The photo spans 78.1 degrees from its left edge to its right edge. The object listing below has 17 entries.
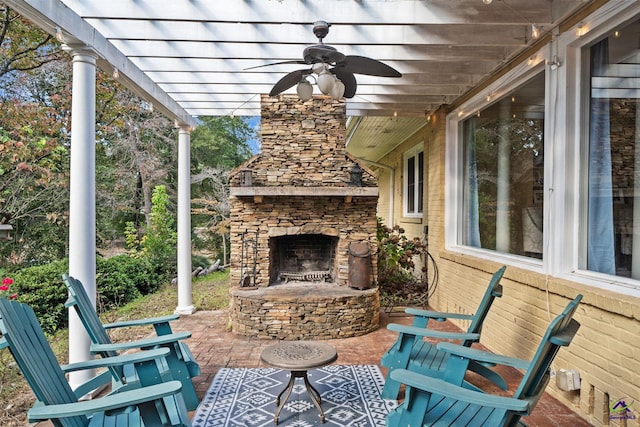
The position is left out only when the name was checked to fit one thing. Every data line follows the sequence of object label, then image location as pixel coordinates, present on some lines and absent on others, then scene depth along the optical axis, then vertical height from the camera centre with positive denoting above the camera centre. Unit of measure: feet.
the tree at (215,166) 38.29 +4.46
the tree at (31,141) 19.58 +3.30
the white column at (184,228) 18.85 -0.95
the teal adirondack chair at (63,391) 5.36 -2.66
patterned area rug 9.07 -4.90
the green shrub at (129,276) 23.35 -4.36
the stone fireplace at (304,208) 16.29 +0.00
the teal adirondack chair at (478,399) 5.78 -2.88
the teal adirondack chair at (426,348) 9.36 -3.66
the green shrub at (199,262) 35.37 -4.88
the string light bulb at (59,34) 9.49 +4.25
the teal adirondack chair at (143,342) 8.29 -2.95
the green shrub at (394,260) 21.66 -2.94
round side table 8.78 -3.50
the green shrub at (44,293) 17.97 -3.94
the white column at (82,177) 10.02 +0.81
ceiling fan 9.51 +3.71
